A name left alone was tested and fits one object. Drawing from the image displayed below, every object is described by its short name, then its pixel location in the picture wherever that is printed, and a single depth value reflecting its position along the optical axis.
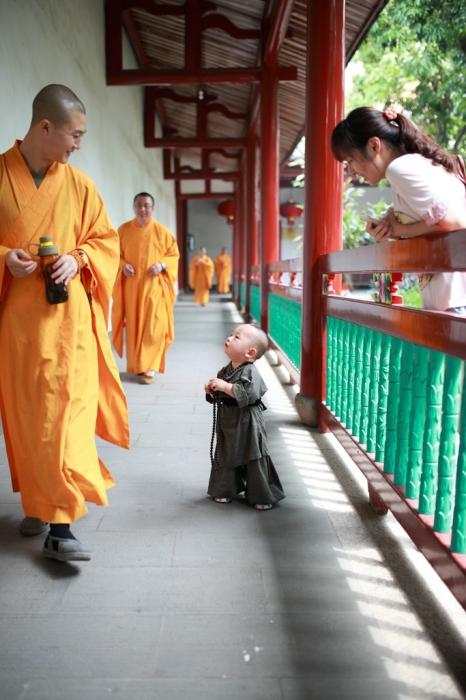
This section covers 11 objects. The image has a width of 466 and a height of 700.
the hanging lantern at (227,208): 22.72
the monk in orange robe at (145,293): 5.16
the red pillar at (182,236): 20.34
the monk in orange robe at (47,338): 1.96
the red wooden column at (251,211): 11.56
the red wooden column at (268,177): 7.59
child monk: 2.36
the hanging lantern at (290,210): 21.73
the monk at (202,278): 15.81
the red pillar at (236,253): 16.80
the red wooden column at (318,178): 3.53
